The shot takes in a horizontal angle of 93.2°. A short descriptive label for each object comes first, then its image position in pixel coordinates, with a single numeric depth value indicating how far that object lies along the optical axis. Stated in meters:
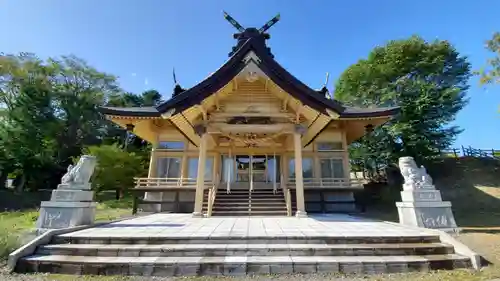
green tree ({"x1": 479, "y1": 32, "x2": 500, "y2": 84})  10.87
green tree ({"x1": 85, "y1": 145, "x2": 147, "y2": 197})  17.05
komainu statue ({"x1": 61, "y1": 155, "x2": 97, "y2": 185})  6.31
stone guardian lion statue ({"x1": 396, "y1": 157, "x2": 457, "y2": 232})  5.94
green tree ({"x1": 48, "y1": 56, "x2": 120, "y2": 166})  26.58
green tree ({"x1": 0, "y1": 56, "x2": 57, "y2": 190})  22.88
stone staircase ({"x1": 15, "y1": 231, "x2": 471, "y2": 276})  4.12
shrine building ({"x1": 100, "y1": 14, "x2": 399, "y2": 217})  8.99
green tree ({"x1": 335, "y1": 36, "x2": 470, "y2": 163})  17.43
